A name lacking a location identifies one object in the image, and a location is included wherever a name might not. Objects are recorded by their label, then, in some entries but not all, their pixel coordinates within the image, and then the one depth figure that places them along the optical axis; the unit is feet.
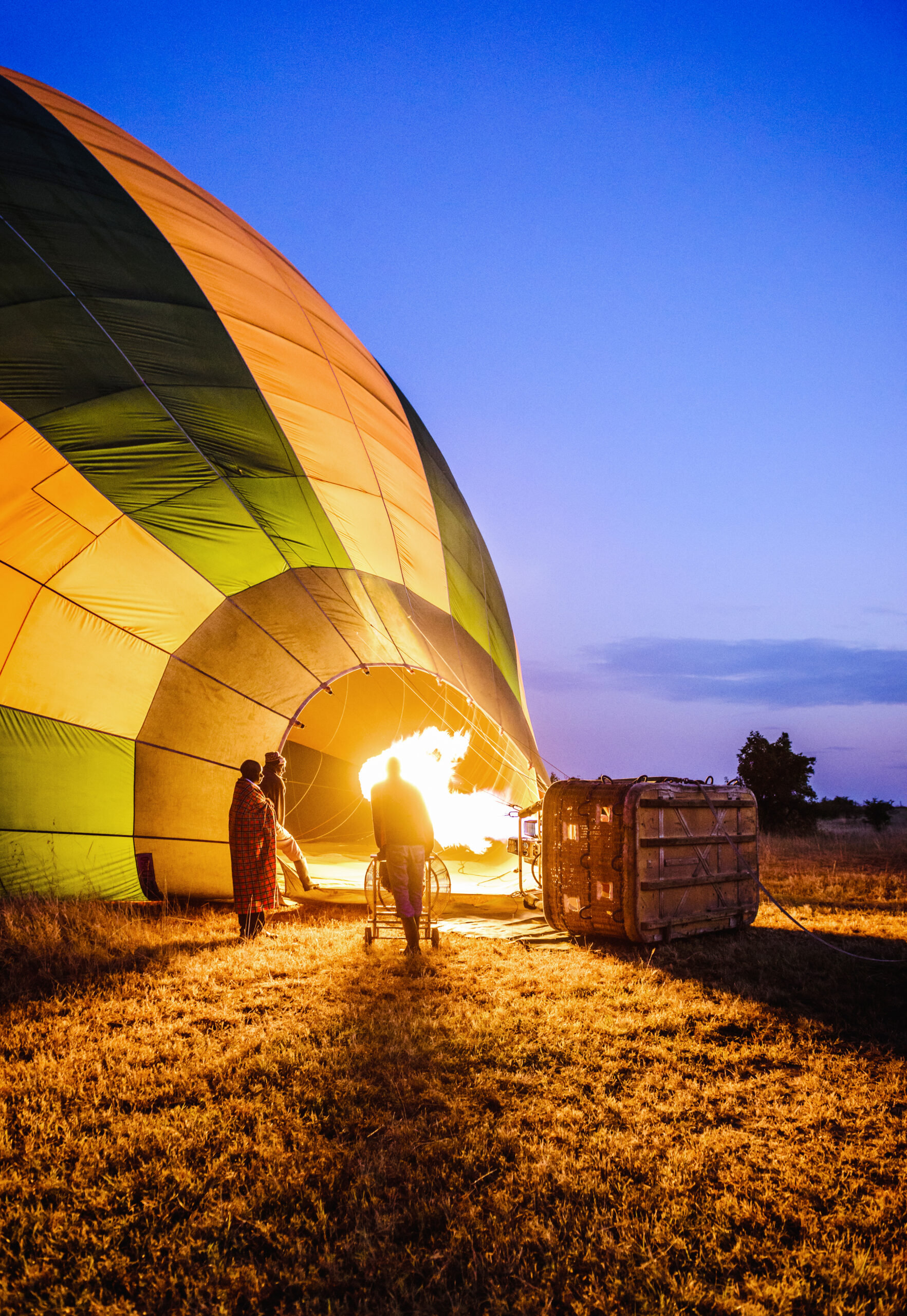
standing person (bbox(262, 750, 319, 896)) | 23.38
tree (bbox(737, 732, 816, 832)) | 69.31
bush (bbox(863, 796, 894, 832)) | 75.77
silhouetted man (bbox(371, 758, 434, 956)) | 19.39
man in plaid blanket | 20.02
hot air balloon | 21.36
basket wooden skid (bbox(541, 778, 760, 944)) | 19.71
